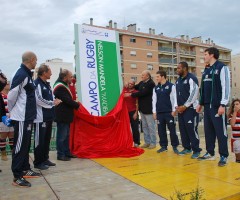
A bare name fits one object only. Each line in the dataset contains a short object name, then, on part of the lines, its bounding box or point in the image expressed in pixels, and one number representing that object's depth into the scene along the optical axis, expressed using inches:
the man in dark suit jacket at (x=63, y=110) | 241.8
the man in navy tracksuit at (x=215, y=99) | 204.8
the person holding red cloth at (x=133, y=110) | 307.3
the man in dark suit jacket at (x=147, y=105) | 295.9
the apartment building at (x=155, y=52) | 2237.9
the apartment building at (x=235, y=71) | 3426.7
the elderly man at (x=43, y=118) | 207.0
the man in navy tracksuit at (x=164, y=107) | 271.0
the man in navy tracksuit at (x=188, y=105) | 244.5
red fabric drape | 259.8
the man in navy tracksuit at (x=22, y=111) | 169.8
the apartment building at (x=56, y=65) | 2069.6
